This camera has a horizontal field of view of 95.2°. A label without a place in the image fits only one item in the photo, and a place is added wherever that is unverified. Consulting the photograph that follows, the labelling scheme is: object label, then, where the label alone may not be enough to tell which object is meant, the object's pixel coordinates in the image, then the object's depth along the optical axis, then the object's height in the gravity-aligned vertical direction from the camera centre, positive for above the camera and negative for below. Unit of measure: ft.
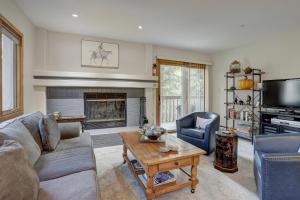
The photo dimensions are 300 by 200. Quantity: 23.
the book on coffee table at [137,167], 5.62 -2.88
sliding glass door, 13.39 +0.90
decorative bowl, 5.97 -1.48
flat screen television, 8.52 +0.34
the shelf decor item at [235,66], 11.52 +2.74
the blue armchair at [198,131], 7.77 -1.95
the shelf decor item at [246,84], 10.58 +1.16
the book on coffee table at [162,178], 4.86 -2.91
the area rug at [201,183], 4.86 -3.40
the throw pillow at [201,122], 8.77 -1.52
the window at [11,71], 6.36 +1.48
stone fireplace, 10.38 -0.43
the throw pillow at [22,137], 3.79 -1.12
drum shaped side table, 6.25 -2.45
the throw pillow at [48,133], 5.26 -1.38
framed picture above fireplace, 10.72 +3.60
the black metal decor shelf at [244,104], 10.59 -0.40
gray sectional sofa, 3.08 -2.05
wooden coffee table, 4.47 -2.10
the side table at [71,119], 8.23 -1.24
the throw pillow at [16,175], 2.45 -1.50
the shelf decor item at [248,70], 10.42 +2.20
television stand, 8.23 -1.62
